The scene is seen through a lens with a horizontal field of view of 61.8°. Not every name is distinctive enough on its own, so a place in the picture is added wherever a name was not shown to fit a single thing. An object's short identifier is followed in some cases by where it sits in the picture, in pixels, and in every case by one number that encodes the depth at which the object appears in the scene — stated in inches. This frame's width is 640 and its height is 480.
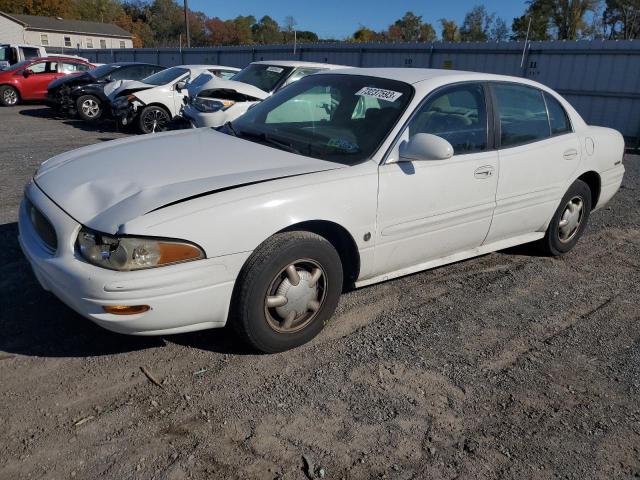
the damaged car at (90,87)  510.9
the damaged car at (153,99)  427.8
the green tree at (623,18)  1615.4
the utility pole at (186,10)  1322.5
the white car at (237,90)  321.1
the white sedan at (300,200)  102.6
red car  634.8
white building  2257.6
